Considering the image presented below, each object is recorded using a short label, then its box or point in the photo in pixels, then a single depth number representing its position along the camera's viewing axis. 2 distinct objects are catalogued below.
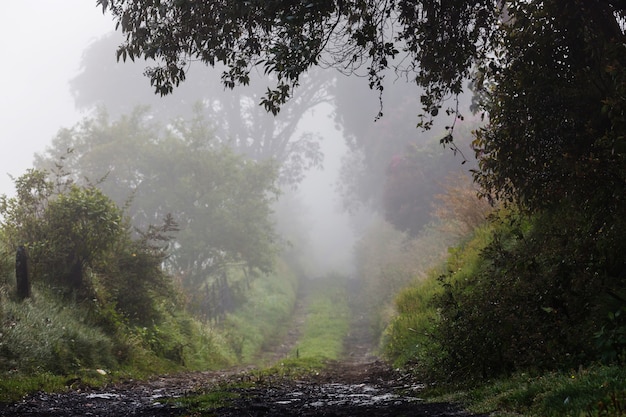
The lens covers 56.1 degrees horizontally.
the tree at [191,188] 28.16
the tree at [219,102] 52.80
